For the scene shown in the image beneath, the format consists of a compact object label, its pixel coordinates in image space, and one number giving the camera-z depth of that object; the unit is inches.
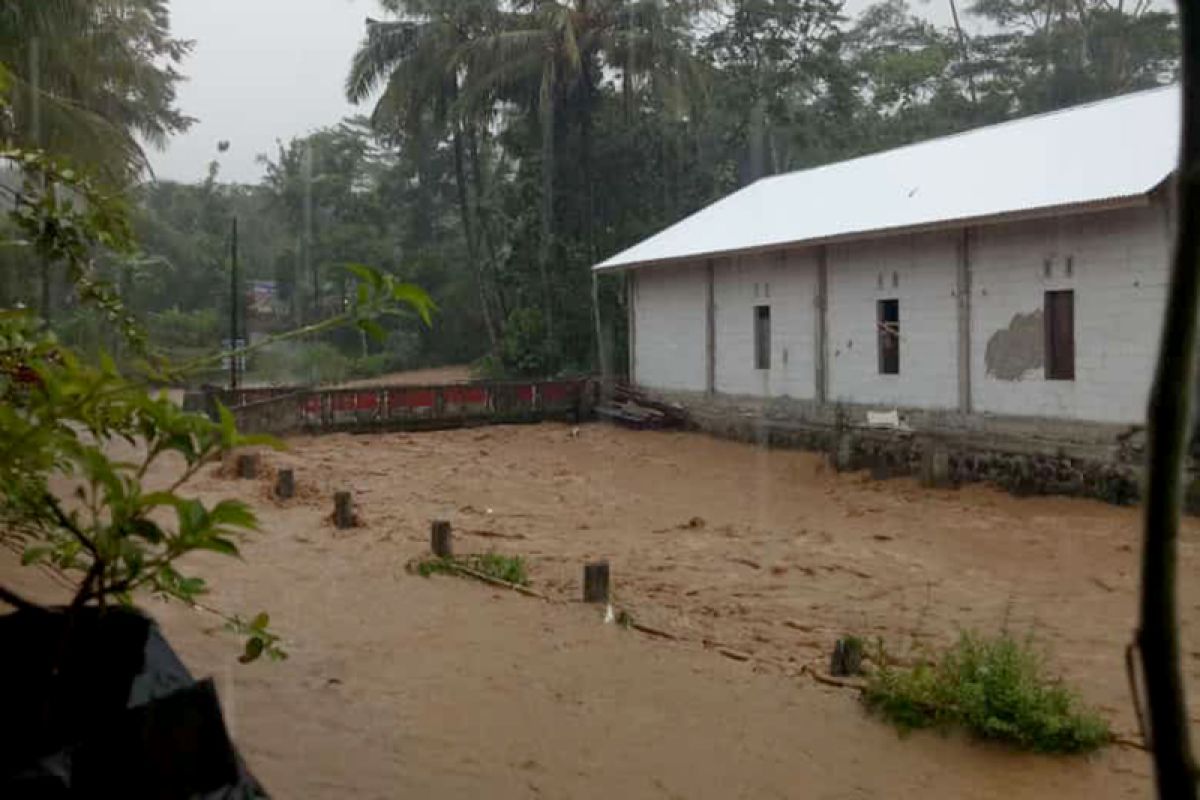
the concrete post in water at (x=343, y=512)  467.8
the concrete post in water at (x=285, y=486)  538.0
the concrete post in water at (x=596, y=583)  344.8
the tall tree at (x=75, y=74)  503.2
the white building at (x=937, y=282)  546.6
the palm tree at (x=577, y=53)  1101.7
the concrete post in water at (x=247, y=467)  596.1
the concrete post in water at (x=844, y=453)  698.2
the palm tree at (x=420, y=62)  1163.3
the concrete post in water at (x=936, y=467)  625.2
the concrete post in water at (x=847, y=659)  278.5
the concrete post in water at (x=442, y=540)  399.0
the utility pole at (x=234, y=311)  905.5
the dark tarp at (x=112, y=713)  104.3
